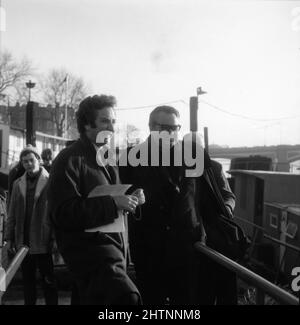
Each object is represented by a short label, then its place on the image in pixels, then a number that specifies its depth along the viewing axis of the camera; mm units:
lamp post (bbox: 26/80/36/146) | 13023
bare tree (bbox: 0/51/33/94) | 31281
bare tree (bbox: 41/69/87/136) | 41750
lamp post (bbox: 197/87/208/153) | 23891
